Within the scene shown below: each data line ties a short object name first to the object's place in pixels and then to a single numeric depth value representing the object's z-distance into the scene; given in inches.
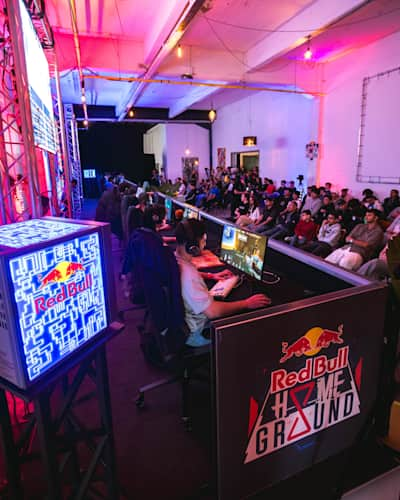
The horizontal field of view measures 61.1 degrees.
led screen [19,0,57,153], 90.3
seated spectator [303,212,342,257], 192.9
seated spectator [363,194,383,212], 252.7
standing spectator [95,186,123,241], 230.5
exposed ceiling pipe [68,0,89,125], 146.2
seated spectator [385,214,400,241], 201.2
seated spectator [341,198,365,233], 236.2
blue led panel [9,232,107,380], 37.9
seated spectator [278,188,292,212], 320.2
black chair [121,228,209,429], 76.4
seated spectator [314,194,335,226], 256.3
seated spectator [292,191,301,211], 308.0
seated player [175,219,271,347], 79.5
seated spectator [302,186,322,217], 290.8
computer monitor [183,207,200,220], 176.7
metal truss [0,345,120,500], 43.6
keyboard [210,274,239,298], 98.5
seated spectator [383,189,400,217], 251.0
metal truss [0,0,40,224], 81.3
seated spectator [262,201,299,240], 242.8
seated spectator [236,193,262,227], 241.9
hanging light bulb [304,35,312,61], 237.5
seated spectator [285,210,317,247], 219.1
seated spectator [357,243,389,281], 124.0
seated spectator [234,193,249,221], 297.4
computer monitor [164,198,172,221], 229.8
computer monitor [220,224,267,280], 100.5
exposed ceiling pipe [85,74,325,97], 275.2
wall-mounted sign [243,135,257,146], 454.3
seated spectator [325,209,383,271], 158.7
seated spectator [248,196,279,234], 259.1
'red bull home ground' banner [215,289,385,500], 50.4
